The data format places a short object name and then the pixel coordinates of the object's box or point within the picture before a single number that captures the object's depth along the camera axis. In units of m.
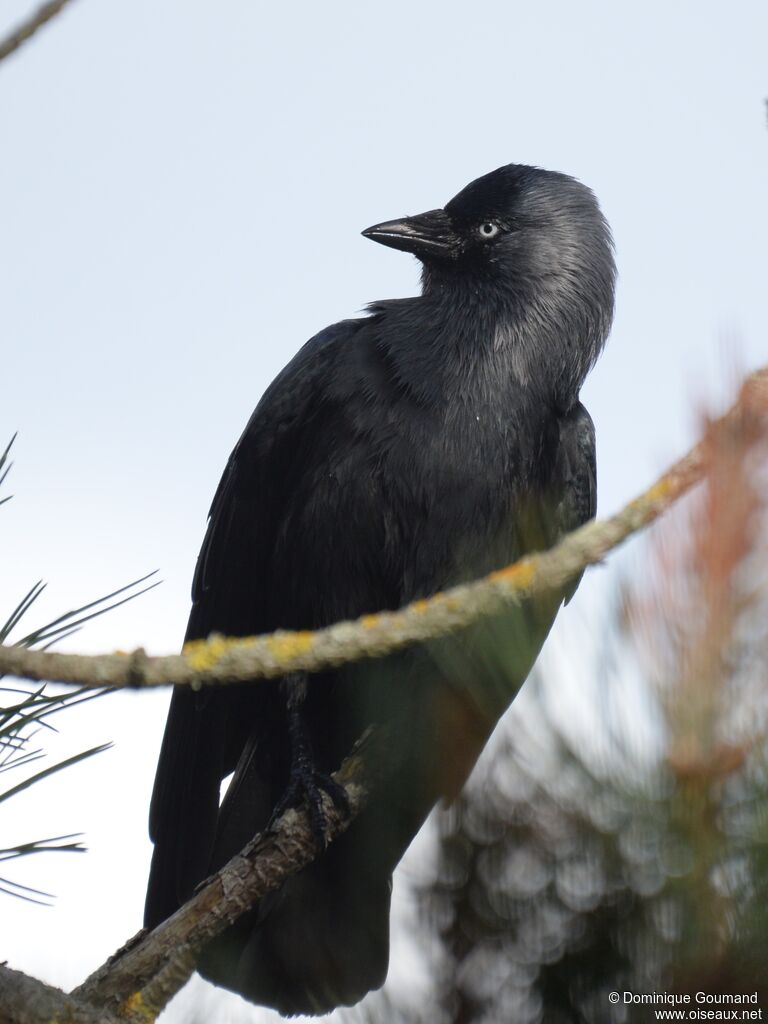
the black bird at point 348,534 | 7.59
